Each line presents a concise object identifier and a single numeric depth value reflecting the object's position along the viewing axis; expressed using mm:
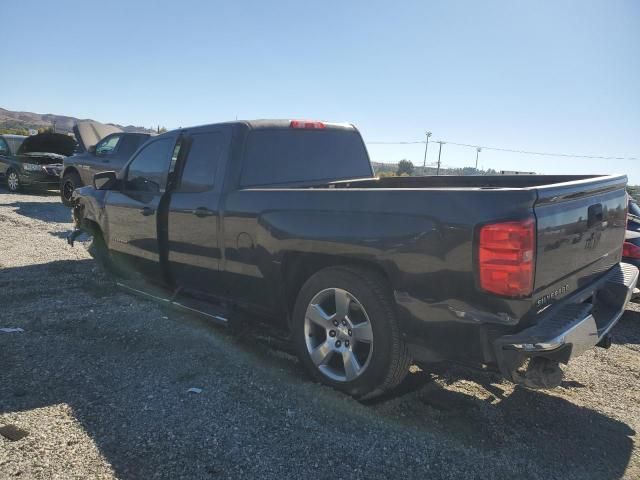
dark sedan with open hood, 15398
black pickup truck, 2533
